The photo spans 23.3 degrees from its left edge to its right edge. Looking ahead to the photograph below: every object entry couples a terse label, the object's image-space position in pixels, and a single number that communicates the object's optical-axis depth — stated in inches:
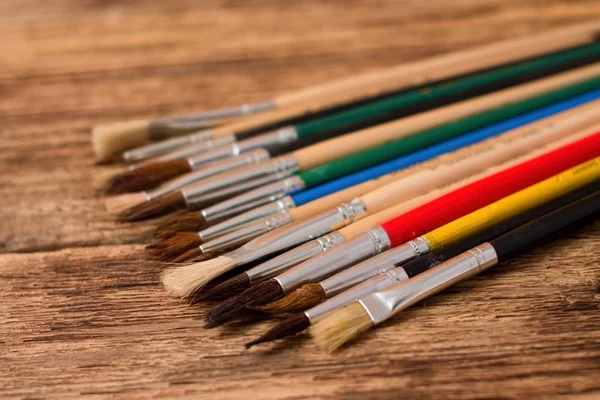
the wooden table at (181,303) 14.7
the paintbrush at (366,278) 15.0
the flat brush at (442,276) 14.8
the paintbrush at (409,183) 16.0
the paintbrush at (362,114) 17.2
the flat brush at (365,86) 18.0
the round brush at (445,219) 15.1
